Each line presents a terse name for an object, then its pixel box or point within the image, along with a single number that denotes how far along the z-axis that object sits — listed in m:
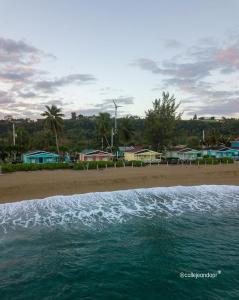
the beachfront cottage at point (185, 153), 64.19
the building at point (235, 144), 79.44
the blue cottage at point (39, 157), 50.81
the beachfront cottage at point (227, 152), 69.19
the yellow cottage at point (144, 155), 57.19
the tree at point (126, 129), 72.19
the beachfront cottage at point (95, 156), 54.34
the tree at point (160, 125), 64.38
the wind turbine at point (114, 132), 70.45
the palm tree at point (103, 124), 67.75
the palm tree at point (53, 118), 55.91
